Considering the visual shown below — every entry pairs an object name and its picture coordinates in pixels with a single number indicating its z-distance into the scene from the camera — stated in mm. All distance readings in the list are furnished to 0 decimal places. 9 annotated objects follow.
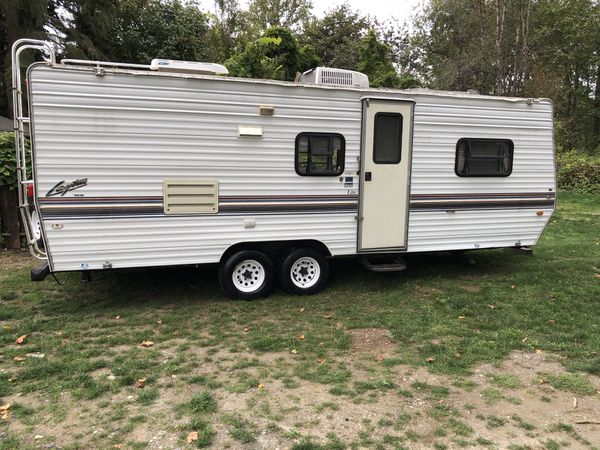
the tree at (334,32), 27406
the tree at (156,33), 18422
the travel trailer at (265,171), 5383
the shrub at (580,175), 18905
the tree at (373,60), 18227
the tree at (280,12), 34719
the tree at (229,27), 23462
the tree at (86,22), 15852
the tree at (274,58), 13938
